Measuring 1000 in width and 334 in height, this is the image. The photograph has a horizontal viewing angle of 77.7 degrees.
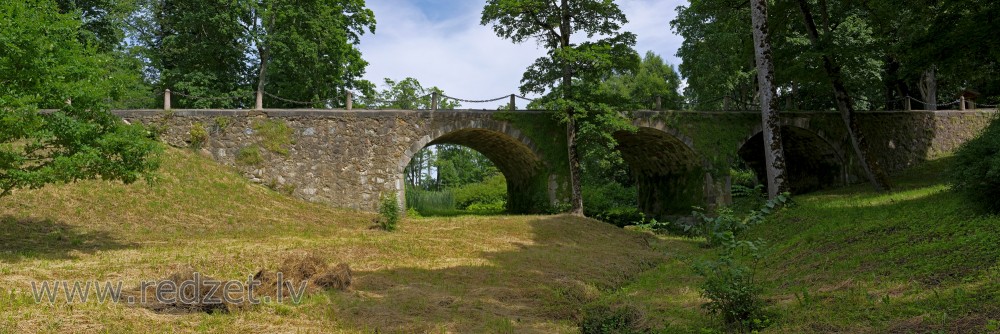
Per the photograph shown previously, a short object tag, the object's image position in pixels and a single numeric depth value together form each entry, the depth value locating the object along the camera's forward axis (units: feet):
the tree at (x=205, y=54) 86.69
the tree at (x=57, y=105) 32.12
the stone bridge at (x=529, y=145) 62.69
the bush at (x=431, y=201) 104.80
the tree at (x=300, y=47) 87.97
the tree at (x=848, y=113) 63.26
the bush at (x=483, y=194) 126.93
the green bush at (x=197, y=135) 61.11
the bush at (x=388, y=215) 54.24
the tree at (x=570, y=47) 65.21
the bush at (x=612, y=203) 87.40
